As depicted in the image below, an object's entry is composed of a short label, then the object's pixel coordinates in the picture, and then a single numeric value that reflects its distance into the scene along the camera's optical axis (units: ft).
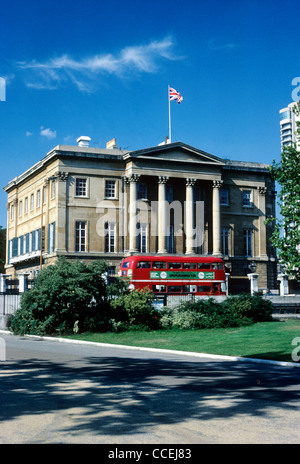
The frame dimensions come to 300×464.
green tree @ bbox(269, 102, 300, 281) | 89.20
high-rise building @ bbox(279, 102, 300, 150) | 620.08
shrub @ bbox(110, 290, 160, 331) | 102.42
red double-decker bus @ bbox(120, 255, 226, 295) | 157.79
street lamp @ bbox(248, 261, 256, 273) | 207.96
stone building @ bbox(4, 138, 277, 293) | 209.97
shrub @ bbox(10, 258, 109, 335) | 96.99
